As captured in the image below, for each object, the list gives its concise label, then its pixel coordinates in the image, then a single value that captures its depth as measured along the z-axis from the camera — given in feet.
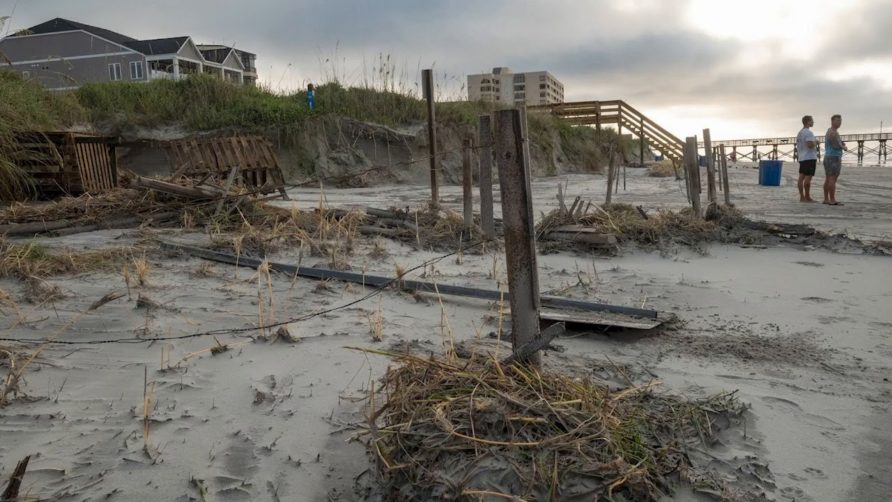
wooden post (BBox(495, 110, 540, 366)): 7.87
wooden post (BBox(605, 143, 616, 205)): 28.60
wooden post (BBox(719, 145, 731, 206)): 32.60
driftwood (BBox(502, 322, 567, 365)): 7.64
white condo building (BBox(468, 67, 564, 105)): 70.64
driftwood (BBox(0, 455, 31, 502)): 6.35
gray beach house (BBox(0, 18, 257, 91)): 126.41
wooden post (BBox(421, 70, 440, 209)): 26.13
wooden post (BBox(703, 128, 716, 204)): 29.48
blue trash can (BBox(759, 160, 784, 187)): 50.55
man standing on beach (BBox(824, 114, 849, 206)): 34.30
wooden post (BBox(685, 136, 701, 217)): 26.21
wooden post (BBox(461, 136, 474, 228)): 22.36
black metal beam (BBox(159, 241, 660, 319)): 13.42
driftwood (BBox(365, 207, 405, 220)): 23.82
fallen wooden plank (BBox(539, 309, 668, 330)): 12.25
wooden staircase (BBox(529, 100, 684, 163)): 79.92
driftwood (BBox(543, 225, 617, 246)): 21.12
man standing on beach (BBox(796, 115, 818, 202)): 35.37
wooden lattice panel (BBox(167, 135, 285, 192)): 30.12
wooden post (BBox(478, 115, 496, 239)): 19.17
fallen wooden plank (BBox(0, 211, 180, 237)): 20.83
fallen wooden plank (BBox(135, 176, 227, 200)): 22.16
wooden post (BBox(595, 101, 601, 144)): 80.43
